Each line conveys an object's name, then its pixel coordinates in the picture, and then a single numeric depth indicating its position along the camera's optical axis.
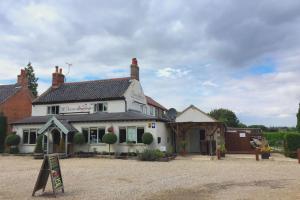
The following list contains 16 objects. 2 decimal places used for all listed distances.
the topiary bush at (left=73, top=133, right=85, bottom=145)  19.67
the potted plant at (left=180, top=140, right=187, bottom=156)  19.46
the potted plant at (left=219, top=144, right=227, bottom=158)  18.66
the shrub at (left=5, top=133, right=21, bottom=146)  21.16
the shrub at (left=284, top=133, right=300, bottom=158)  18.64
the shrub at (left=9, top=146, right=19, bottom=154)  21.55
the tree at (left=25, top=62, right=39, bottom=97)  42.67
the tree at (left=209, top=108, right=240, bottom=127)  42.96
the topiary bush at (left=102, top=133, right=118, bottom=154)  18.91
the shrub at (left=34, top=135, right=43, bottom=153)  19.95
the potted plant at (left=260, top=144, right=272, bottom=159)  17.53
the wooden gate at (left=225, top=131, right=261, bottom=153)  23.11
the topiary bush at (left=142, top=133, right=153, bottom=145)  18.22
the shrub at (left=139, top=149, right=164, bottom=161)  16.74
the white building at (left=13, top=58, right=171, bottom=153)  19.27
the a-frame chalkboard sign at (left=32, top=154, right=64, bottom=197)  7.16
